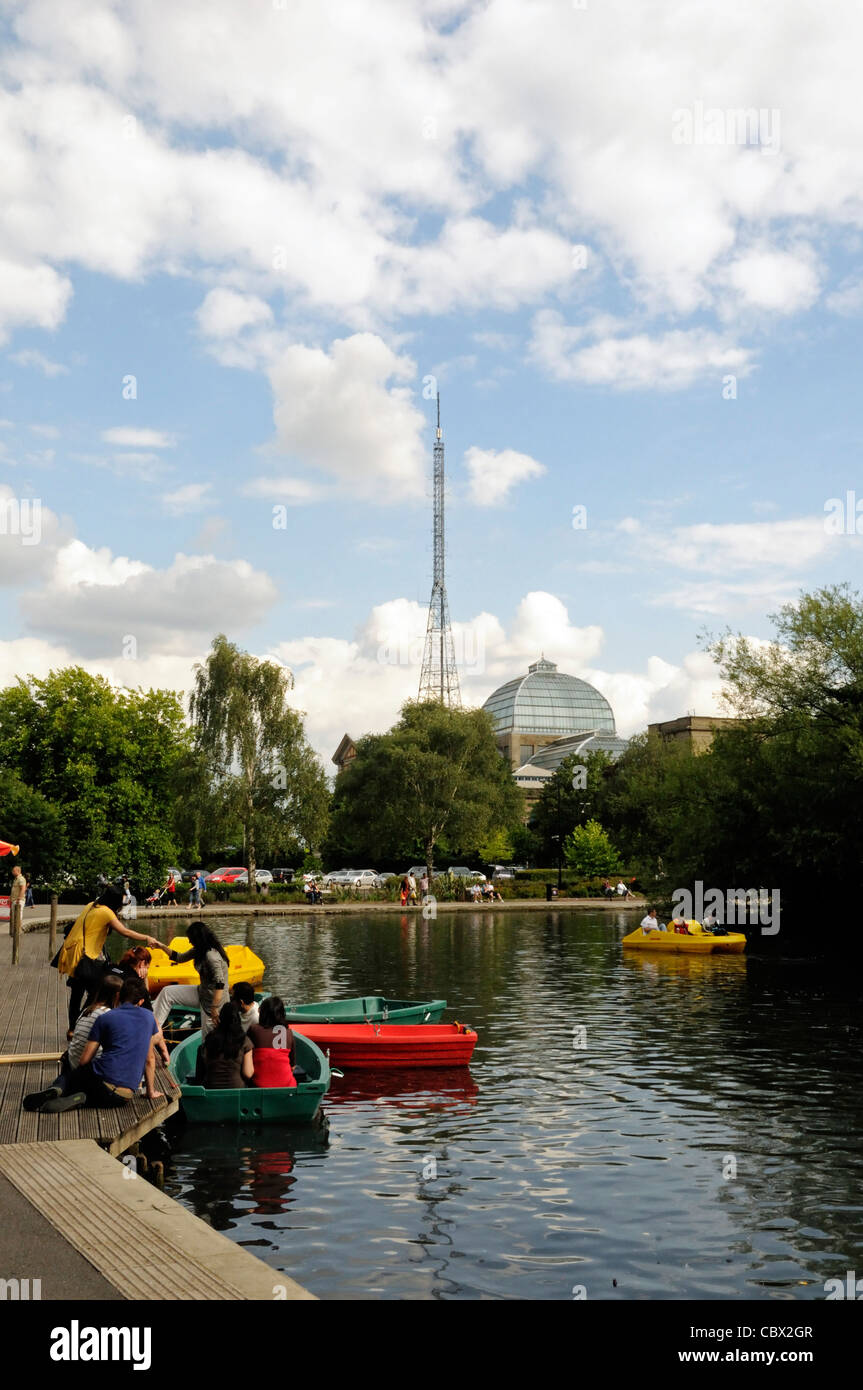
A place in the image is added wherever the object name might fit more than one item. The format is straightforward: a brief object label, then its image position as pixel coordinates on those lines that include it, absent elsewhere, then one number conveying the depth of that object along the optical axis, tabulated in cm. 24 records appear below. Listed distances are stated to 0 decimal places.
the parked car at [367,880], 8489
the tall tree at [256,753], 7325
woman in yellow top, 1778
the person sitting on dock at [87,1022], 1426
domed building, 17462
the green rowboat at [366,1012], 2270
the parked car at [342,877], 8948
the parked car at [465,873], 8697
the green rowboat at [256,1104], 1538
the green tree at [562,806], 10475
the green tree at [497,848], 9719
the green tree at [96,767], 7300
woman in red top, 1594
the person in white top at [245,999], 1639
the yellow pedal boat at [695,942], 4350
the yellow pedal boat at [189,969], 2792
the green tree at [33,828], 6438
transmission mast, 10519
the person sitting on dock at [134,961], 1730
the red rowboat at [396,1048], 2017
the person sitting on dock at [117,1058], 1393
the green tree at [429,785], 8575
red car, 8612
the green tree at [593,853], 9194
